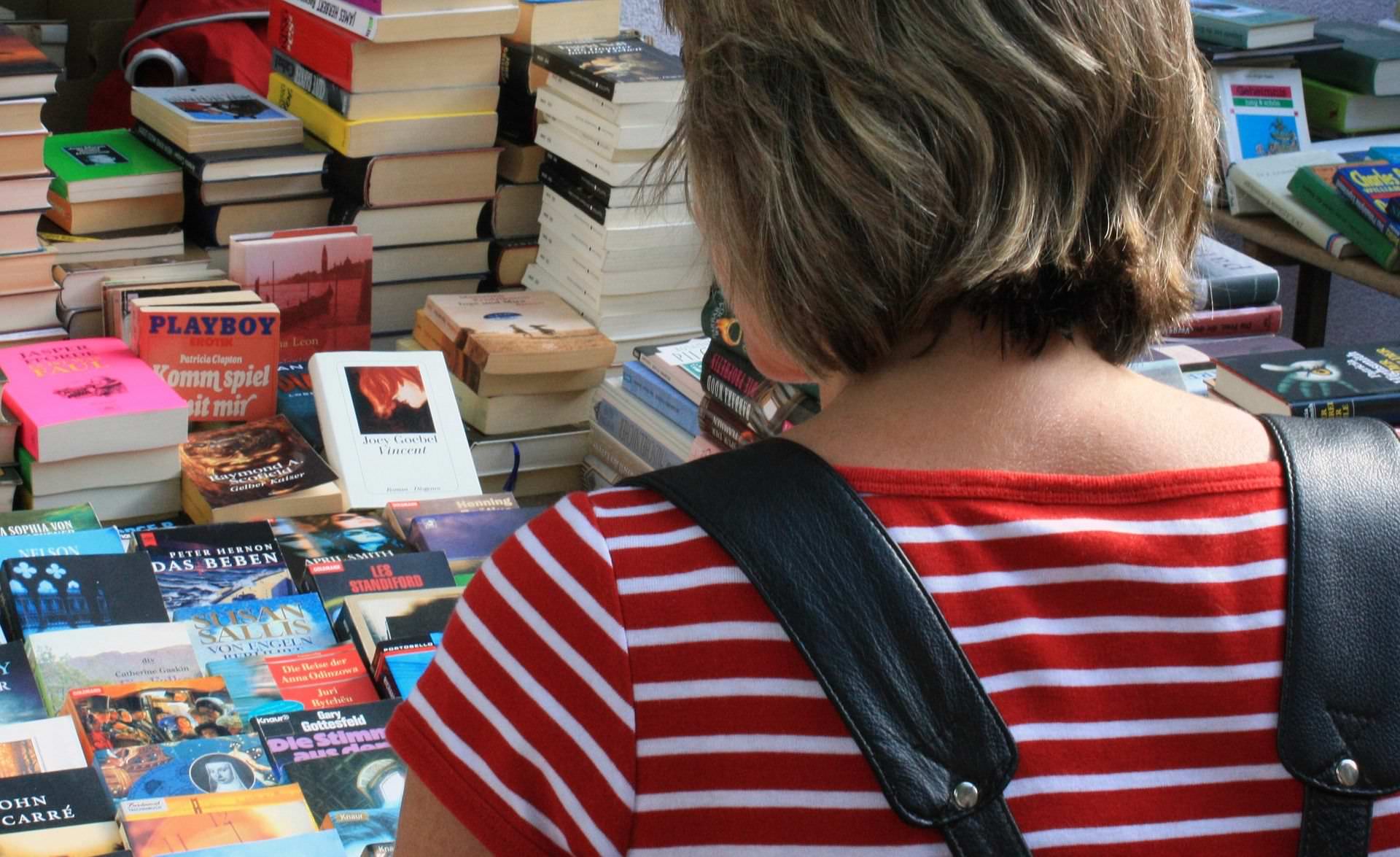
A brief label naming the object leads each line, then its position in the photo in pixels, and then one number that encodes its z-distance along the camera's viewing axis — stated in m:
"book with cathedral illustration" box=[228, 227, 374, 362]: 2.38
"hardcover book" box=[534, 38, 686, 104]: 2.41
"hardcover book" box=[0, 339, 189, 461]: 1.95
